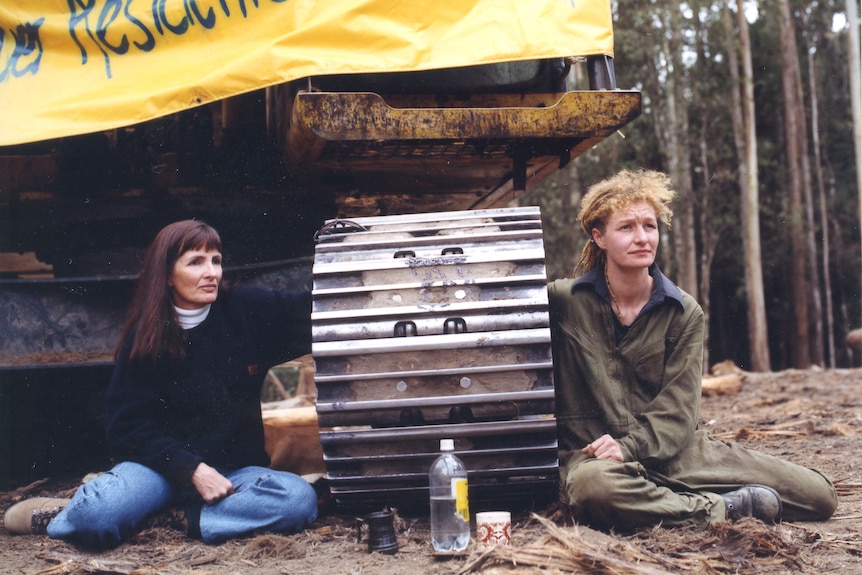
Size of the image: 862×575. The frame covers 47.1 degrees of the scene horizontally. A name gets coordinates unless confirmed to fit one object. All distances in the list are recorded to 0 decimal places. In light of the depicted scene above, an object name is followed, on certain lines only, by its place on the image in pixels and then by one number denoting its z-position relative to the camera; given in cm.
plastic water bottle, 348
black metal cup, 359
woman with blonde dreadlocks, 371
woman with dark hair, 400
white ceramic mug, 344
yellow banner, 410
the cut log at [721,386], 1038
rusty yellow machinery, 407
